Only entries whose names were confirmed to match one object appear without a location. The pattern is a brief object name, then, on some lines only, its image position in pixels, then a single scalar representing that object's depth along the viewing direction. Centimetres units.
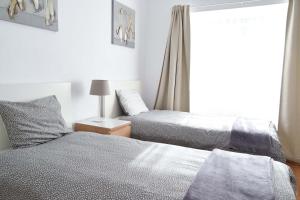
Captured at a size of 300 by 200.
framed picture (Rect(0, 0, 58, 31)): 180
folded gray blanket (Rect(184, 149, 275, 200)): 107
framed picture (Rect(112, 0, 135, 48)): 308
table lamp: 254
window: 315
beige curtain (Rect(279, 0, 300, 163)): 294
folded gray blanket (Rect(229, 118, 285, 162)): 220
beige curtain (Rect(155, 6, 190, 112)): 359
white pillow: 313
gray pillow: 167
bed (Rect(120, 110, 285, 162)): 222
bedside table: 238
